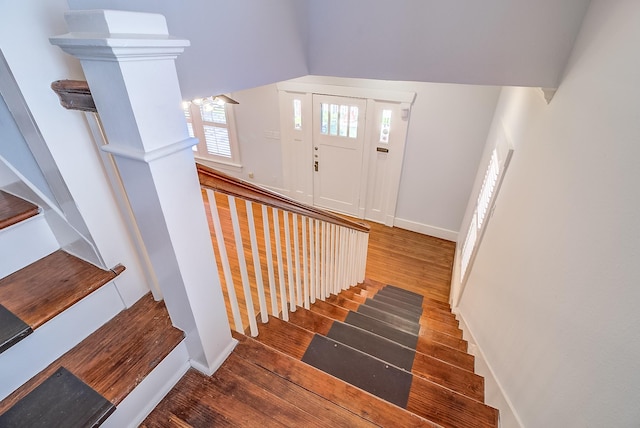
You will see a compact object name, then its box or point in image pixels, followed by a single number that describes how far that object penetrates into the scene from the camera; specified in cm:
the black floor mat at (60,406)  80
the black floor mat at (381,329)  218
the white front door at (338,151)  402
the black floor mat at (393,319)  239
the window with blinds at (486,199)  215
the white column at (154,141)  64
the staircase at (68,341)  83
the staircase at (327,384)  109
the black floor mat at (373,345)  182
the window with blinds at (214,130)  474
